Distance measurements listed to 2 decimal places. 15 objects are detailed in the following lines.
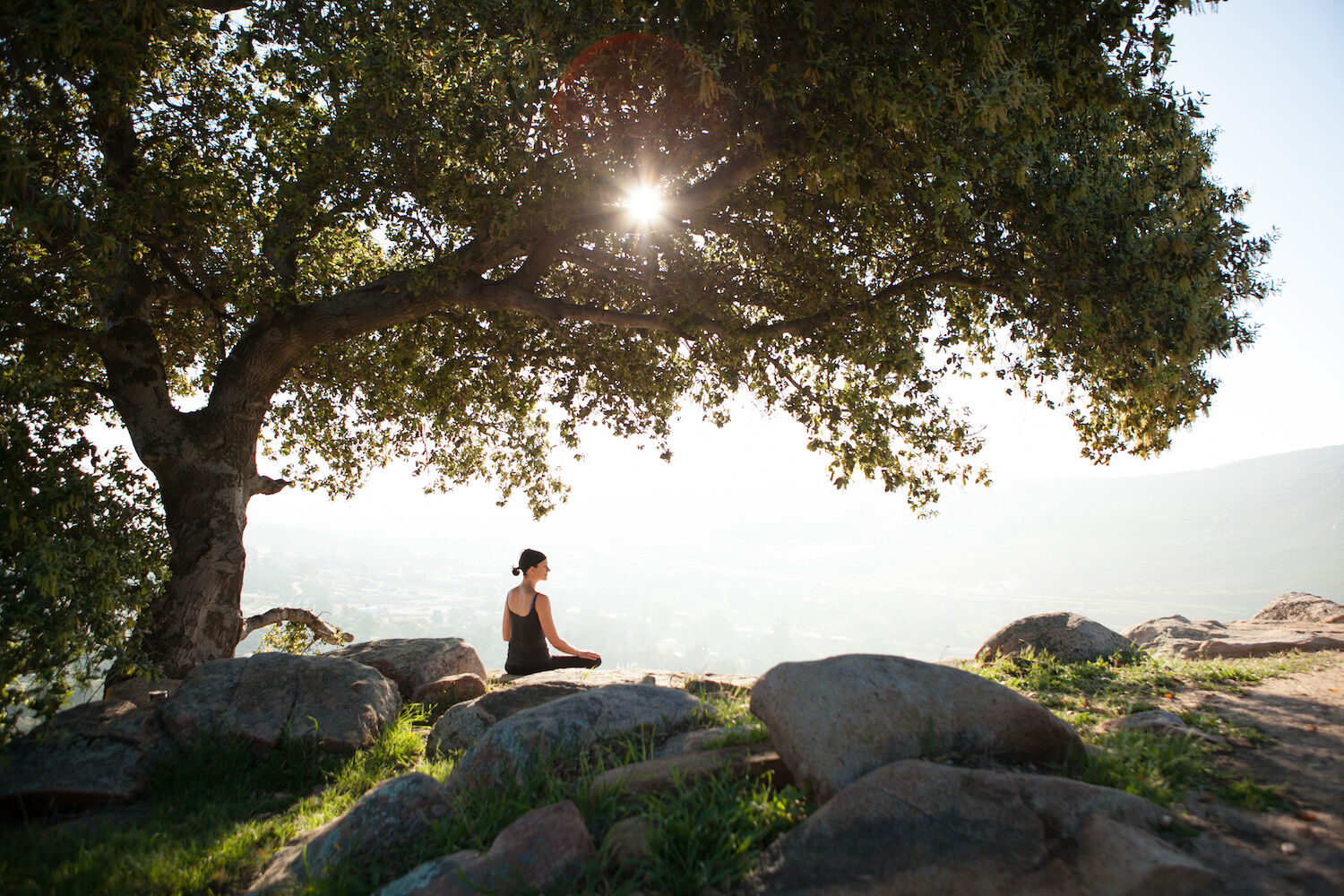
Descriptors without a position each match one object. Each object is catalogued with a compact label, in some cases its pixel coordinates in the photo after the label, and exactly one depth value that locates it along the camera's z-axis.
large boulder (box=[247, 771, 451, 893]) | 4.85
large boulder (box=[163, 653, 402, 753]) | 7.62
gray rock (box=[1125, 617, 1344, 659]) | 10.84
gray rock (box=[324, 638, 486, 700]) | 10.54
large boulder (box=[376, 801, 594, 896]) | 4.10
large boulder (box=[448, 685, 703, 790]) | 5.69
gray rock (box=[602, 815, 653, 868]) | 4.17
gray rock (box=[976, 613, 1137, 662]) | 10.77
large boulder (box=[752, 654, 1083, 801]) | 4.97
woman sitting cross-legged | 10.93
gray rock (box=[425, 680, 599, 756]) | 7.64
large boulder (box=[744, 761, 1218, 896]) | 3.67
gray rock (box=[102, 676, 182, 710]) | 8.84
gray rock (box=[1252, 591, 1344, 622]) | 13.55
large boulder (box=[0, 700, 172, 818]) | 6.35
